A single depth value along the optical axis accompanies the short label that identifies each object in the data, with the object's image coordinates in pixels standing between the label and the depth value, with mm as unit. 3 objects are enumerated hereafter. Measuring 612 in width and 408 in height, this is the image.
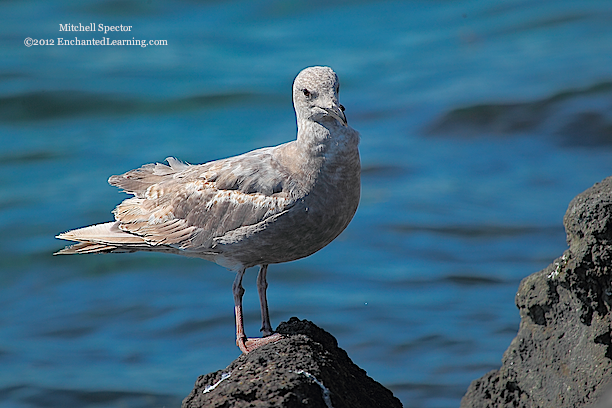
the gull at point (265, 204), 11172
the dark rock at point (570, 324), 9359
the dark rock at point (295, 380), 8906
